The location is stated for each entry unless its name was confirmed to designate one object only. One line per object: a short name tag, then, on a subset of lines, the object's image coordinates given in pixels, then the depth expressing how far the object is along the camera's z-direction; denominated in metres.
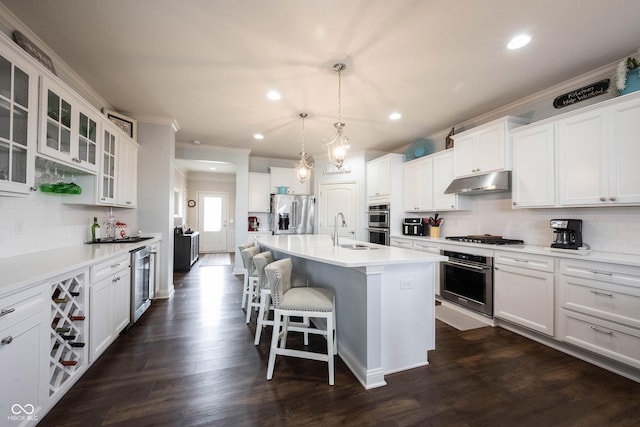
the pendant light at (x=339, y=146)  2.53
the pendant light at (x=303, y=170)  3.35
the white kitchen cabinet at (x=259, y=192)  5.55
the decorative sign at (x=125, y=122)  3.17
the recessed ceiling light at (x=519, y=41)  1.96
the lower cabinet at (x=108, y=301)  1.93
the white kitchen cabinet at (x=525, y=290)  2.32
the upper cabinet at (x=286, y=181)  5.61
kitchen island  1.77
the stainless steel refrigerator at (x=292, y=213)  5.48
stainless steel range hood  2.95
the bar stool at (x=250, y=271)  2.76
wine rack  1.58
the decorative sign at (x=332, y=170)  5.09
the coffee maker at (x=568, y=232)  2.39
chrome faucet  2.63
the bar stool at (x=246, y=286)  3.08
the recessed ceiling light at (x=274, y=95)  2.85
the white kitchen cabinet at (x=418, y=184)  4.05
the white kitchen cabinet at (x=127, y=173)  2.99
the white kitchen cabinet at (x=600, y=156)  2.03
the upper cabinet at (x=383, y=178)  4.58
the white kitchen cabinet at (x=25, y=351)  1.17
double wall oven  4.57
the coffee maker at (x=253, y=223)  5.68
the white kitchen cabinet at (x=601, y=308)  1.85
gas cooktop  2.91
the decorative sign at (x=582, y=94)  2.37
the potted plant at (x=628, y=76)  2.08
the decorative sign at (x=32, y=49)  1.83
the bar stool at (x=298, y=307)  1.80
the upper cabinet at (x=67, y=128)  1.79
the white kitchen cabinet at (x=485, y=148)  2.92
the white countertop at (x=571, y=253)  1.91
